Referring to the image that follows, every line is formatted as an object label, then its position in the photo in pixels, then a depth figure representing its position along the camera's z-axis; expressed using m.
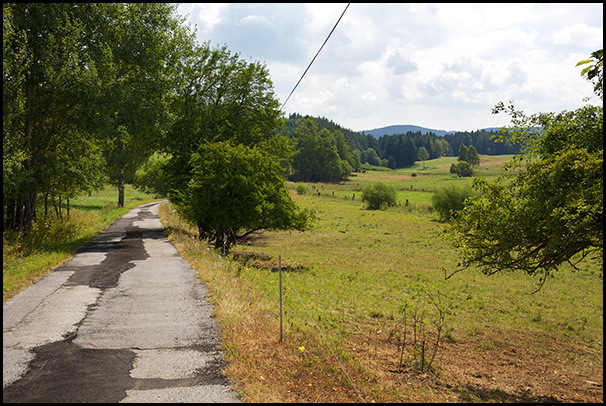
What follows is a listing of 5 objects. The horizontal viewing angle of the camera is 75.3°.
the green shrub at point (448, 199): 53.69
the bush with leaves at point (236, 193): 21.98
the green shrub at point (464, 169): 136.75
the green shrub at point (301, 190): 88.06
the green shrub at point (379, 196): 67.81
